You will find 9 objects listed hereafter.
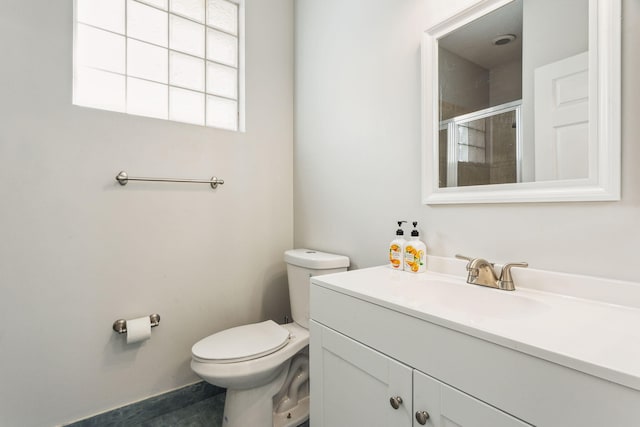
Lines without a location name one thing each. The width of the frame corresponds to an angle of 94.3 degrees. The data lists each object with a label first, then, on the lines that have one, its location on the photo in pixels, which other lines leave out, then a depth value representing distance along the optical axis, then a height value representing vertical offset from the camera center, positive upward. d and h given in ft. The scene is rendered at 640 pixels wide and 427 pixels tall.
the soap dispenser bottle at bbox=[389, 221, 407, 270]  4.07 -0.52
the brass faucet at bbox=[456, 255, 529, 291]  3.09 -0.66
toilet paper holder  4.66 -1.78
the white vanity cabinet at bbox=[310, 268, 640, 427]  1.64 -1.00
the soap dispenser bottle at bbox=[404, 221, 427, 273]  3.87 -0.54
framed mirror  2.65 +1.20
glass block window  4.77 +2.78
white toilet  4.16 -2.14
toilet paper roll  4.59 -1.83
